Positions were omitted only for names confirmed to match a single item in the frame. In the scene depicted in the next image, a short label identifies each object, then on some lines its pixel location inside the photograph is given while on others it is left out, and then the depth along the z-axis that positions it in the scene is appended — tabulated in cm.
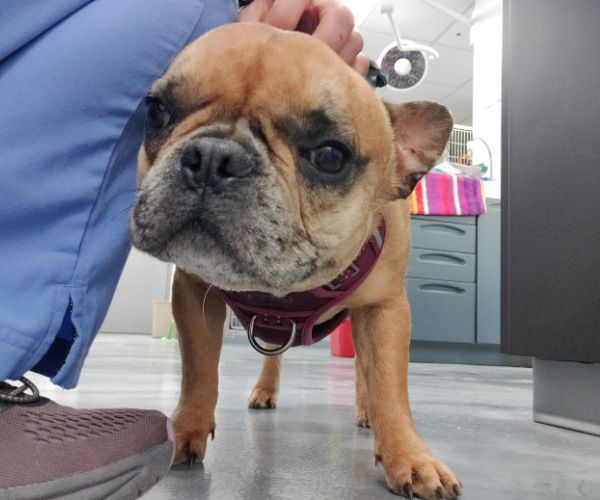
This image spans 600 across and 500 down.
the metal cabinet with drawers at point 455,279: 322
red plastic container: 331
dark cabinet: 111
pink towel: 315
